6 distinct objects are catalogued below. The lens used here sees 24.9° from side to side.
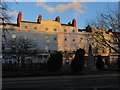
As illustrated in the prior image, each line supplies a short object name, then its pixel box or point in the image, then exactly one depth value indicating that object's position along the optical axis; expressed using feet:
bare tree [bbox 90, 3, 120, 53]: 158.27
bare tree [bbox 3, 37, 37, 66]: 206.80
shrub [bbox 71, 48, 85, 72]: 130.21
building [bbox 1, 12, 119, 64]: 274.57
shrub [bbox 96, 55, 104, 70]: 160.66
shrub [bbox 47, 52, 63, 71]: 131.85
